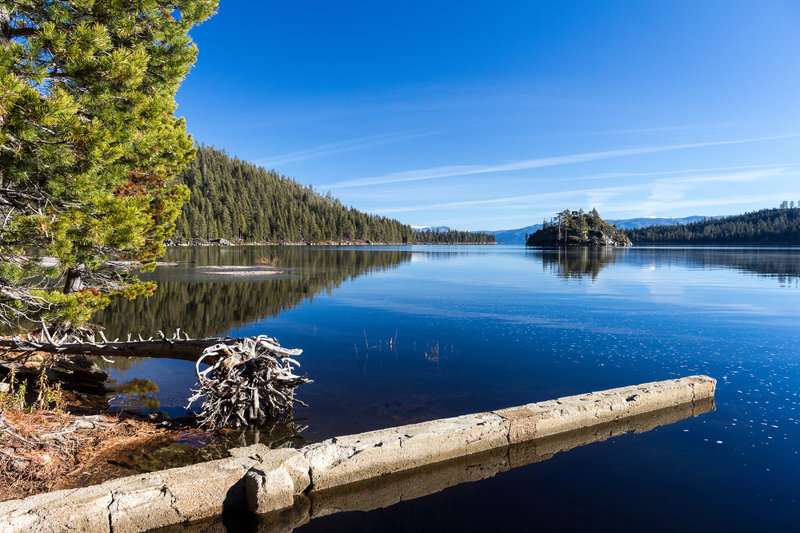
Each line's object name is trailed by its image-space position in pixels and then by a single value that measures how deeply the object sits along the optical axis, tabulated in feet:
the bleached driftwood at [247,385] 32.42
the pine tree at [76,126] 25.98
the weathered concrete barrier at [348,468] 19.19
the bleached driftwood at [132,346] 35.41
